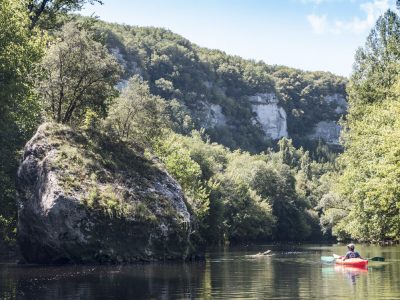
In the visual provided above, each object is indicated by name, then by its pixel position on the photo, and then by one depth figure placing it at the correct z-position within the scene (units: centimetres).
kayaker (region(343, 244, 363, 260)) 4166
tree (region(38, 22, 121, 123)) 5391
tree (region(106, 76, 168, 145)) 6512
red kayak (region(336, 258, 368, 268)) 3948
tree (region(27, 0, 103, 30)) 5791
